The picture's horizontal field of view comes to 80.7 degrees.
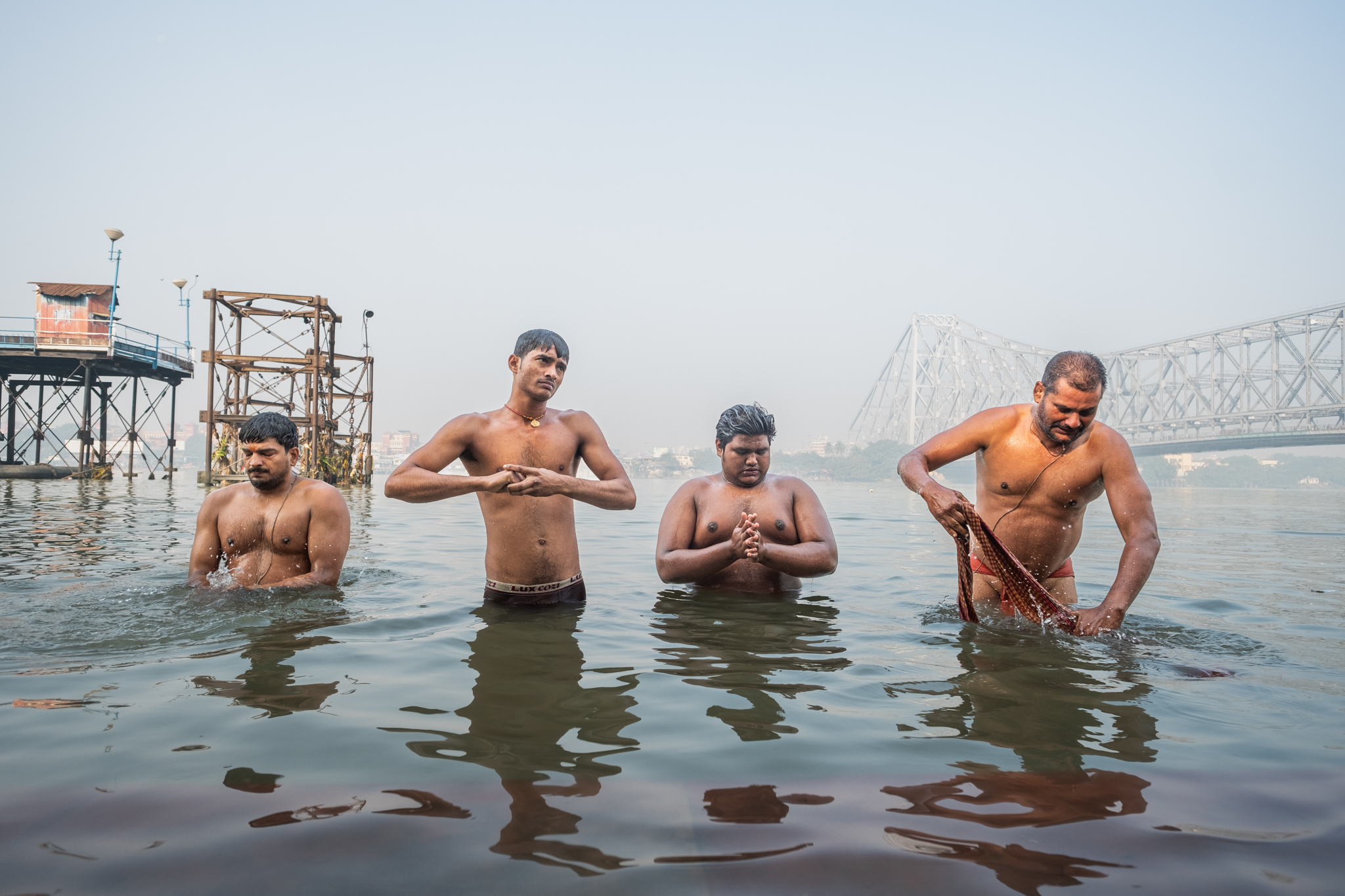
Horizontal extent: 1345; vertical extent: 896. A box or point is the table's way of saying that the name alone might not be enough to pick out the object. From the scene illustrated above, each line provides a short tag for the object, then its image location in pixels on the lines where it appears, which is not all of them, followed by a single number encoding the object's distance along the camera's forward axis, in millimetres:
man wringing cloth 3846
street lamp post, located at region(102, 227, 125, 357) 28094
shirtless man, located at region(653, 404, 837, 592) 4707
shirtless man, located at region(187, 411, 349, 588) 4770
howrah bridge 64312
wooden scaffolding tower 23000
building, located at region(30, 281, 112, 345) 28703
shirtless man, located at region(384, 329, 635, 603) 4238
